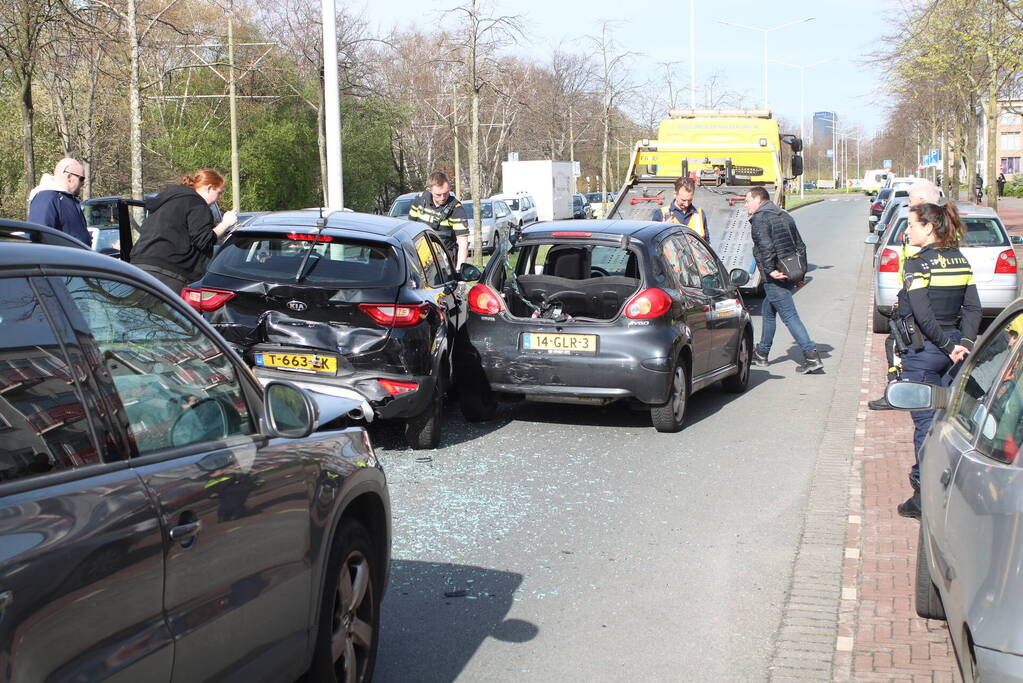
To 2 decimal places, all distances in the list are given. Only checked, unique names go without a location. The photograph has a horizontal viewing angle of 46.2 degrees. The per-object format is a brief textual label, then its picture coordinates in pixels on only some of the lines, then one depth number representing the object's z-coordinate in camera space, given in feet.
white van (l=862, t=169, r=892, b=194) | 349.76
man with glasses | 29.66
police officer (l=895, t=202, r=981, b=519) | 22.76
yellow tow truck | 61.57
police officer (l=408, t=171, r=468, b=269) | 46.03
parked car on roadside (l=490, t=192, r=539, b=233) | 144.46
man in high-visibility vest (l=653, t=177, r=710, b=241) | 48.32
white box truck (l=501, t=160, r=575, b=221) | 161.99
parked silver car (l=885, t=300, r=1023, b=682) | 10.16
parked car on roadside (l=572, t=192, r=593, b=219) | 174.81
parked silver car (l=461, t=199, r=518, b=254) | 125.03
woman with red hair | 30.89
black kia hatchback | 26.50
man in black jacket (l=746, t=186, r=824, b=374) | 40.57
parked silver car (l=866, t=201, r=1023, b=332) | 49.62
